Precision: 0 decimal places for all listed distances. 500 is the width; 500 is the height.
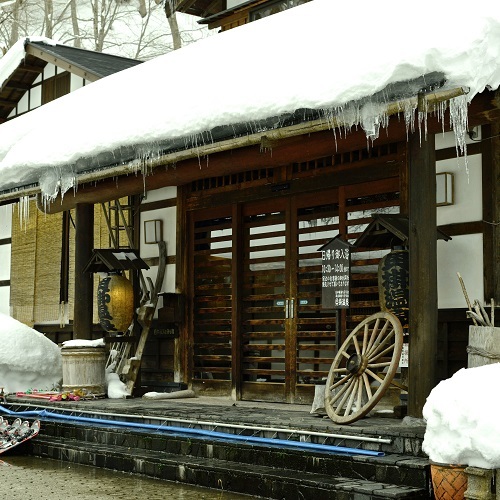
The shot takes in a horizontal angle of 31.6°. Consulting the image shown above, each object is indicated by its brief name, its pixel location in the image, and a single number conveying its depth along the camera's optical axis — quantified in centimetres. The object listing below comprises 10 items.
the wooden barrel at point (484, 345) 691
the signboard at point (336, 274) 838
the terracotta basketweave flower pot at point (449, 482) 565
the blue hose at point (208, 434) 679
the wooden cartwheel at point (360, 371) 719
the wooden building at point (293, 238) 731
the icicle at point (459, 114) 665
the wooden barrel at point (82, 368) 1052
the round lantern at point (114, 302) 1097
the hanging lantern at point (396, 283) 792
